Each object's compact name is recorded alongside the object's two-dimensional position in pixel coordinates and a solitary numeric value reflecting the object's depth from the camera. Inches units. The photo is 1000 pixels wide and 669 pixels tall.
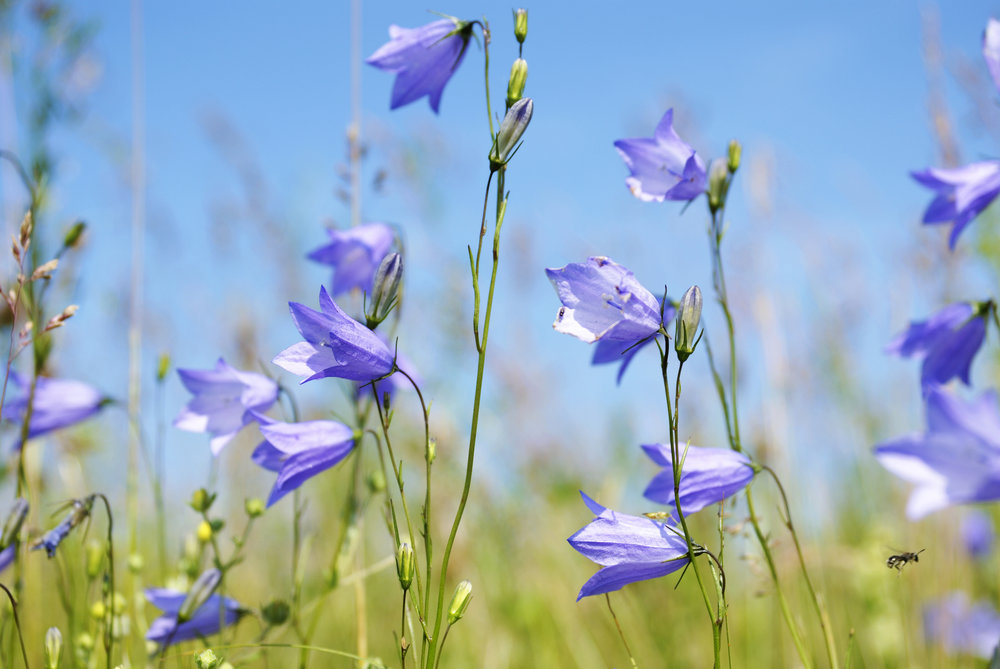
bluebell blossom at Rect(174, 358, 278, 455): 17.3
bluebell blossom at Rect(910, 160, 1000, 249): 16.2
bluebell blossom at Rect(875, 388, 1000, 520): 13.3
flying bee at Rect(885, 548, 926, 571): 15.2
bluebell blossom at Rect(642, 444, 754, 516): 15.7
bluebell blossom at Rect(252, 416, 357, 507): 16.0
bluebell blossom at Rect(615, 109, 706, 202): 16.3
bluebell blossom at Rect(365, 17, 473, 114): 16.9
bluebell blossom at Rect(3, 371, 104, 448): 18.1
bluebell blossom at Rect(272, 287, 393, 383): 15.2
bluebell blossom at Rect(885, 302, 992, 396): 16.7
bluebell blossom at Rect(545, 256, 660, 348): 15.2
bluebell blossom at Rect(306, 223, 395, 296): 19.1
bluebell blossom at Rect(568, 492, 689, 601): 15.0
